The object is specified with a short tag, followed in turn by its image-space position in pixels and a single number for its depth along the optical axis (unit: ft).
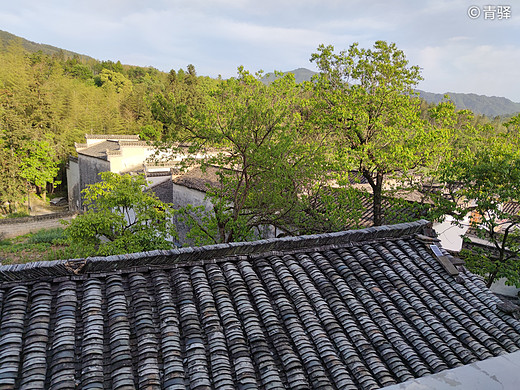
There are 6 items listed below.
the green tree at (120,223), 32.22
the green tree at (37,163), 91.20
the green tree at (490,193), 26.40
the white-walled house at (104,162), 70.72
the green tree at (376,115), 31.94
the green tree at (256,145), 29.78
